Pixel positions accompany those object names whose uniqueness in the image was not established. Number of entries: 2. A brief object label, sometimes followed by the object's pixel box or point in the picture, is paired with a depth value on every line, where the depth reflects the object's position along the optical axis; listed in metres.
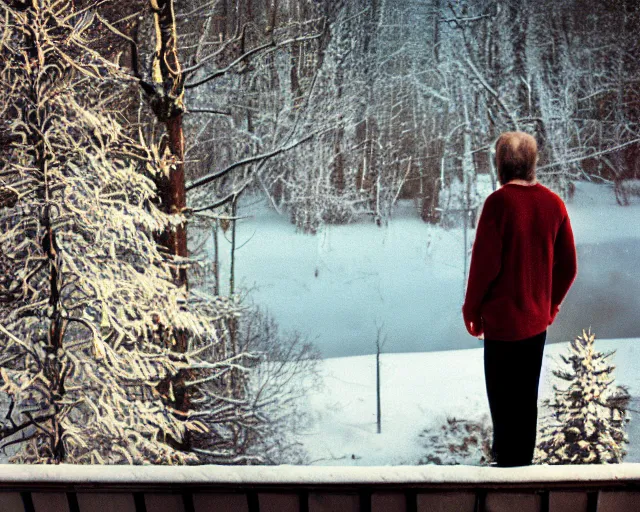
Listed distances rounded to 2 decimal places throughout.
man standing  8.90
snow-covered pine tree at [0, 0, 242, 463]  10.69
